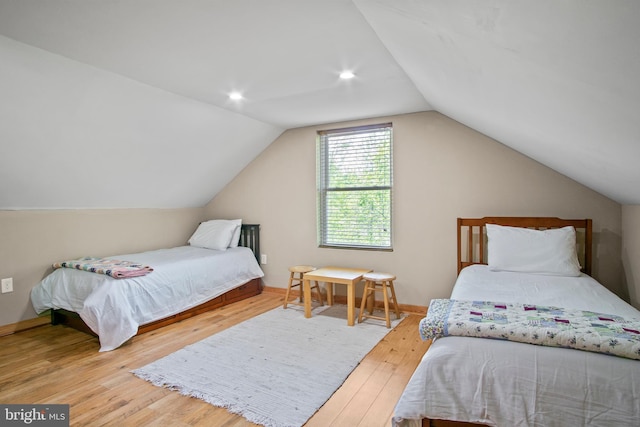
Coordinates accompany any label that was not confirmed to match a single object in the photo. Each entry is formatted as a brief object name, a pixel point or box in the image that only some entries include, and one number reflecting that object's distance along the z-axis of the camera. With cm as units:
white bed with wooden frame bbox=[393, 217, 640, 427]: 129
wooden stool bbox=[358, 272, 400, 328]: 335
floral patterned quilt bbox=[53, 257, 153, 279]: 297
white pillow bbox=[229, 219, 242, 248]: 460
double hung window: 398
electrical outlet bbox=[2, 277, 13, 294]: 313
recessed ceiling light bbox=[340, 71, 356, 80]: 262
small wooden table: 340
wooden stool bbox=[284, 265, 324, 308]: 392
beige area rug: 206
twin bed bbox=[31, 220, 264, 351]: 284
